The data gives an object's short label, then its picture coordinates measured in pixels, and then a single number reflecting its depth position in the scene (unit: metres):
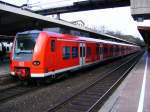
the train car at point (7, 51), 30.17
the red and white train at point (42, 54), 13.17
